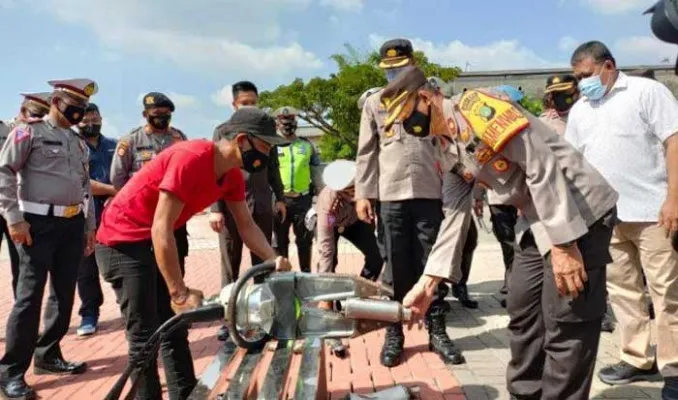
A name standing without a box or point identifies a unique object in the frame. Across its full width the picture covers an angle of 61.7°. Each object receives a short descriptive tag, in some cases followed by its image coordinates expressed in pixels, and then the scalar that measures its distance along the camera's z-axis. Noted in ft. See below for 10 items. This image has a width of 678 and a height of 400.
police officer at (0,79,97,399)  11.99
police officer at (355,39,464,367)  12.88
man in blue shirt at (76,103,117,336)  17.15
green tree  90.33
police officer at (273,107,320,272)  18.99
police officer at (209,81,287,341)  15.03
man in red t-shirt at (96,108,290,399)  8.61
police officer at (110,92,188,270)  15.95
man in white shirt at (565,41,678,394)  10.48
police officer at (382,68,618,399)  7.01
